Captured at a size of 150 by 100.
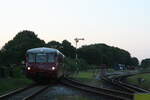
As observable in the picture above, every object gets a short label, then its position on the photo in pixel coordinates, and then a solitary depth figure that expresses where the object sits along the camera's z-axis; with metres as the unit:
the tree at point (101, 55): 155.12
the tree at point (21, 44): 87.25
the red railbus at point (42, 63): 31.72
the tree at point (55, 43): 141.38
